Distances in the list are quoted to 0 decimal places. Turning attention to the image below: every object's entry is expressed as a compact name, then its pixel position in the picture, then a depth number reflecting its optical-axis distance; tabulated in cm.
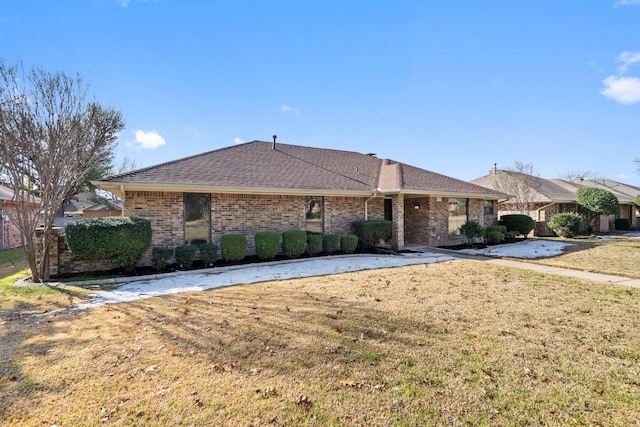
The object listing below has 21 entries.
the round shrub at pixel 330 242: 1138
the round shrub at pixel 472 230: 1370
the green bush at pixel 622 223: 2536
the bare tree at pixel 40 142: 792
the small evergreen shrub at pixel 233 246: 952
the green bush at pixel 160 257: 877
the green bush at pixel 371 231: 1210
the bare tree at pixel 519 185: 2095
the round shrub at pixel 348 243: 1155
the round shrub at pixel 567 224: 1755
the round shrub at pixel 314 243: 1109
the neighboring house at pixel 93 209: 2802
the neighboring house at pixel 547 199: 2103
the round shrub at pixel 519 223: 1655
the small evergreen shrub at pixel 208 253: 930
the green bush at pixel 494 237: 1452
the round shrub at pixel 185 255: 898
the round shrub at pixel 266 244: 998
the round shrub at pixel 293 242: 1056
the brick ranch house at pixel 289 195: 968
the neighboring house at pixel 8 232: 1583
